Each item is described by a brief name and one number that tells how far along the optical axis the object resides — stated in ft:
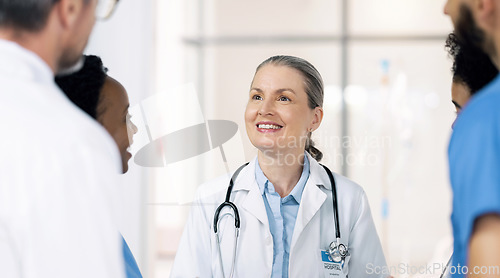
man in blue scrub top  5.95
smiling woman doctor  8.11
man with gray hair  5.36
